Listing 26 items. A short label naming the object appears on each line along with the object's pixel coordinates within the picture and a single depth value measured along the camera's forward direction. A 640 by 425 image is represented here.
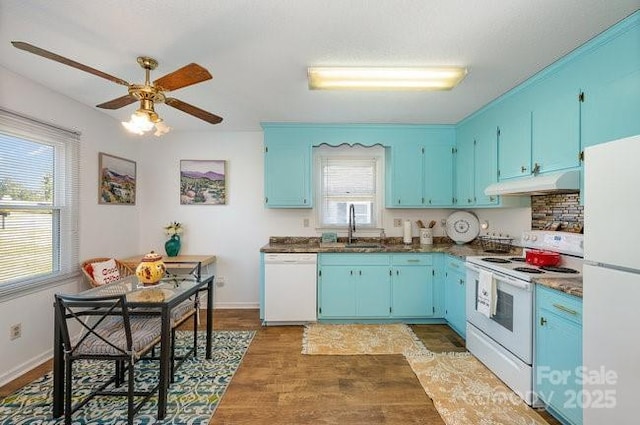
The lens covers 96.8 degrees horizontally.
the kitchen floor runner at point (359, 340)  2.76
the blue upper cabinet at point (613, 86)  1.62
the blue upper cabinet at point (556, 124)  2.00
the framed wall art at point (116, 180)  3.24
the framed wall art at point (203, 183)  3.95
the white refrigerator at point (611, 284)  1.22
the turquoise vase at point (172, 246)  3.79
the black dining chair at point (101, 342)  1.70
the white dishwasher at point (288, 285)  3.33
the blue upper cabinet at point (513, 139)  2.47
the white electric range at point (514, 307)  1.99
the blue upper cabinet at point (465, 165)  3.26
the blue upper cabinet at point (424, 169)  3.62
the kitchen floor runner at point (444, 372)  1.90
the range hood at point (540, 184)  1.97
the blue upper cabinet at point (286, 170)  3.58
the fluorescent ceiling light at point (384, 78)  2.21
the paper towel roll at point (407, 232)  3.77
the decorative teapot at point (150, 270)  2.15
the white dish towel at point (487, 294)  2.28
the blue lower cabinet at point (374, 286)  3.34
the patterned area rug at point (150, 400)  1.85
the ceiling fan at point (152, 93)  1.66
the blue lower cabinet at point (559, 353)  1.67
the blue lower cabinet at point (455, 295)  2.93
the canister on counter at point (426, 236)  3.74
